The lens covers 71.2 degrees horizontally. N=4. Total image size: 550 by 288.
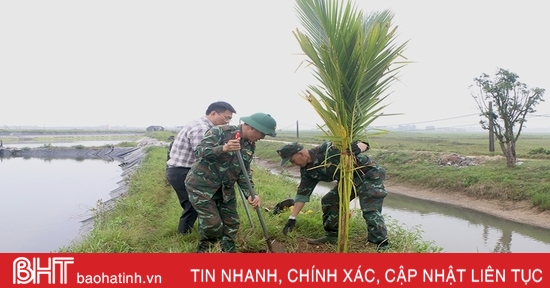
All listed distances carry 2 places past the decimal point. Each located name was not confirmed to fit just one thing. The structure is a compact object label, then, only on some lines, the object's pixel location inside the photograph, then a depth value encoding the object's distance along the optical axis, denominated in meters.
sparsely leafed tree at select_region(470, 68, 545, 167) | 11.34
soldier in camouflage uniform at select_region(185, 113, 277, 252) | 3.53
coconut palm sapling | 2.86
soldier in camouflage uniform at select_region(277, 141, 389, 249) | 3.95
